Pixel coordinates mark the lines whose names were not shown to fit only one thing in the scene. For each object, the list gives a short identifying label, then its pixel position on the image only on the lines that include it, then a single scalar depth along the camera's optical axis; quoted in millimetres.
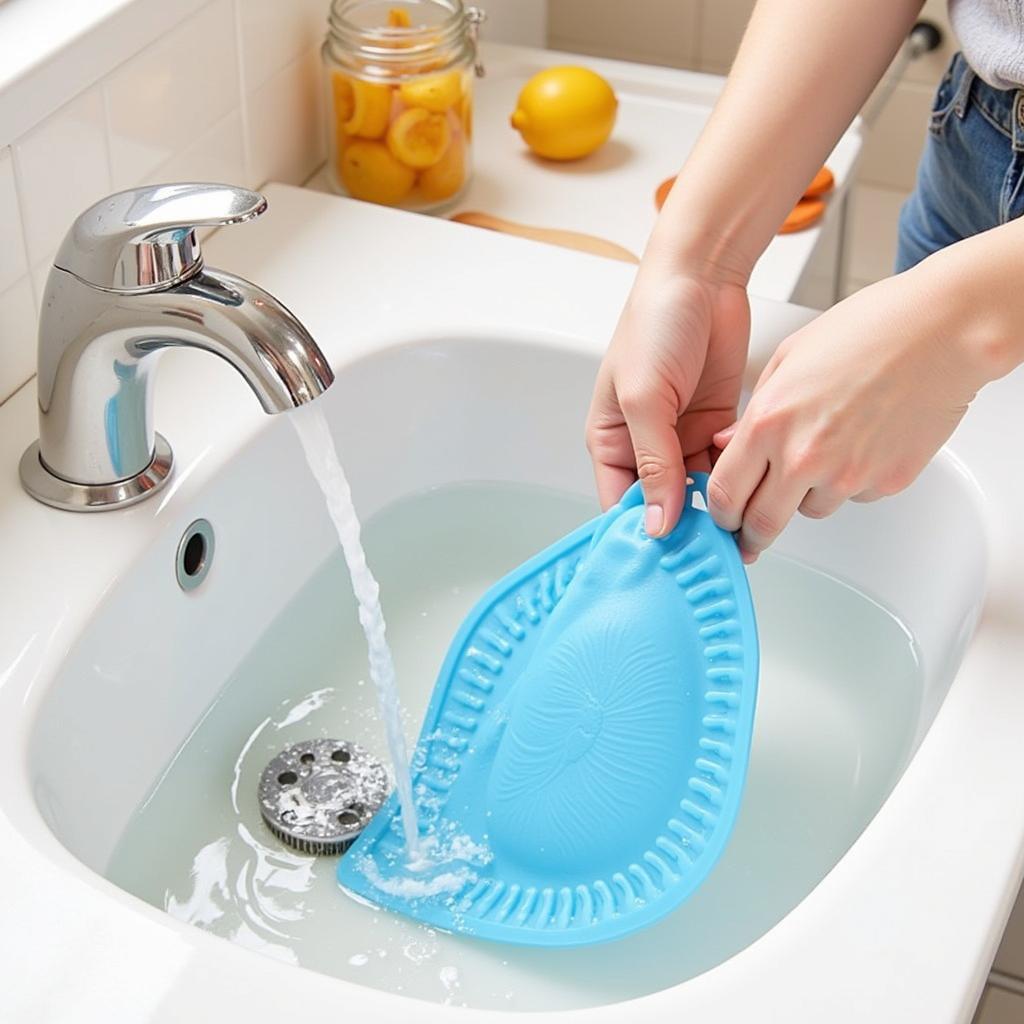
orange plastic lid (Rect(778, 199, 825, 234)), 1058
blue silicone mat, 703
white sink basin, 555
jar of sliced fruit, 1023
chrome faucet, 654
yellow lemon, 1121
